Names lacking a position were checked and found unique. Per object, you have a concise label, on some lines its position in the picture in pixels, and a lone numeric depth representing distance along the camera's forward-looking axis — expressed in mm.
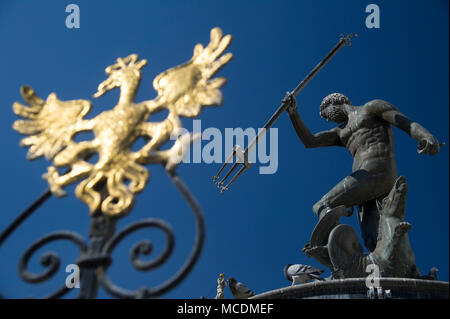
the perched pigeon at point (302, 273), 6555
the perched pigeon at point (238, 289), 6996
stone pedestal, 5668
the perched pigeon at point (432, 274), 6336
